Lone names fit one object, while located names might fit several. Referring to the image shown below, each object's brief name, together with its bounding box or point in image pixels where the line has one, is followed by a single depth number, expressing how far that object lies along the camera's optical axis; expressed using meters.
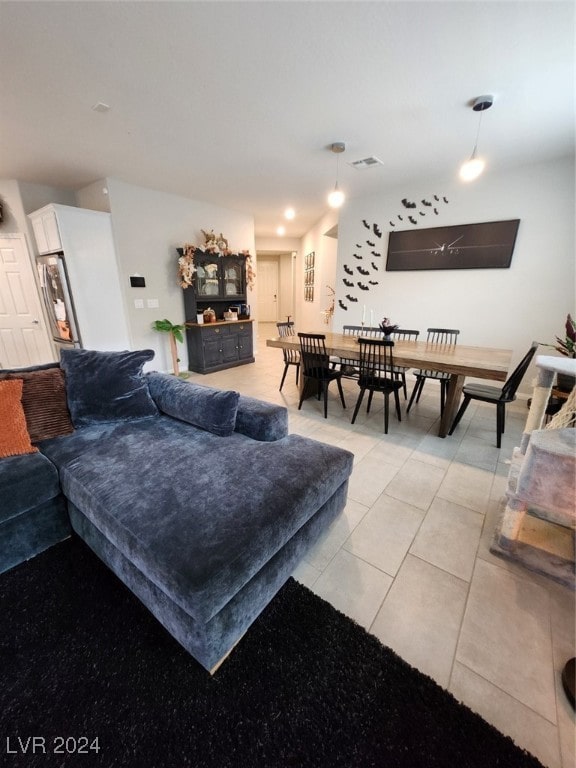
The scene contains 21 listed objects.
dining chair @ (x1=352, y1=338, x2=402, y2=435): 2.79
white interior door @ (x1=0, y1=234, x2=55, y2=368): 3.99
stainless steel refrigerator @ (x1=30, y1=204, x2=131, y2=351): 3.55
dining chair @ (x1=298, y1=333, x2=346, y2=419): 3.17
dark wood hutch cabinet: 4.81
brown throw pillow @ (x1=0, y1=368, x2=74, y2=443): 1.74
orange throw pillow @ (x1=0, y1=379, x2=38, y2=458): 1.55
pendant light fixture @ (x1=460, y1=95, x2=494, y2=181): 2.18
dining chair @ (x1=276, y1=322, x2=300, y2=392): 3.84
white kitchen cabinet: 3.47
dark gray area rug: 0.88
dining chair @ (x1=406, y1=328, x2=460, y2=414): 3.15
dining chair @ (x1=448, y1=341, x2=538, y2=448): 2.50
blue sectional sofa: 1.01
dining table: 2.40
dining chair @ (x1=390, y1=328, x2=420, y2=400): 3.23
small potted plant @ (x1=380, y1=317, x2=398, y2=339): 3.13
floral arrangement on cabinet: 4.44
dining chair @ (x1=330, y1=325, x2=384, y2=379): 3.55
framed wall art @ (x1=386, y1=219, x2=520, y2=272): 3.63
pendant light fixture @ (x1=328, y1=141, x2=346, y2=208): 2.84
